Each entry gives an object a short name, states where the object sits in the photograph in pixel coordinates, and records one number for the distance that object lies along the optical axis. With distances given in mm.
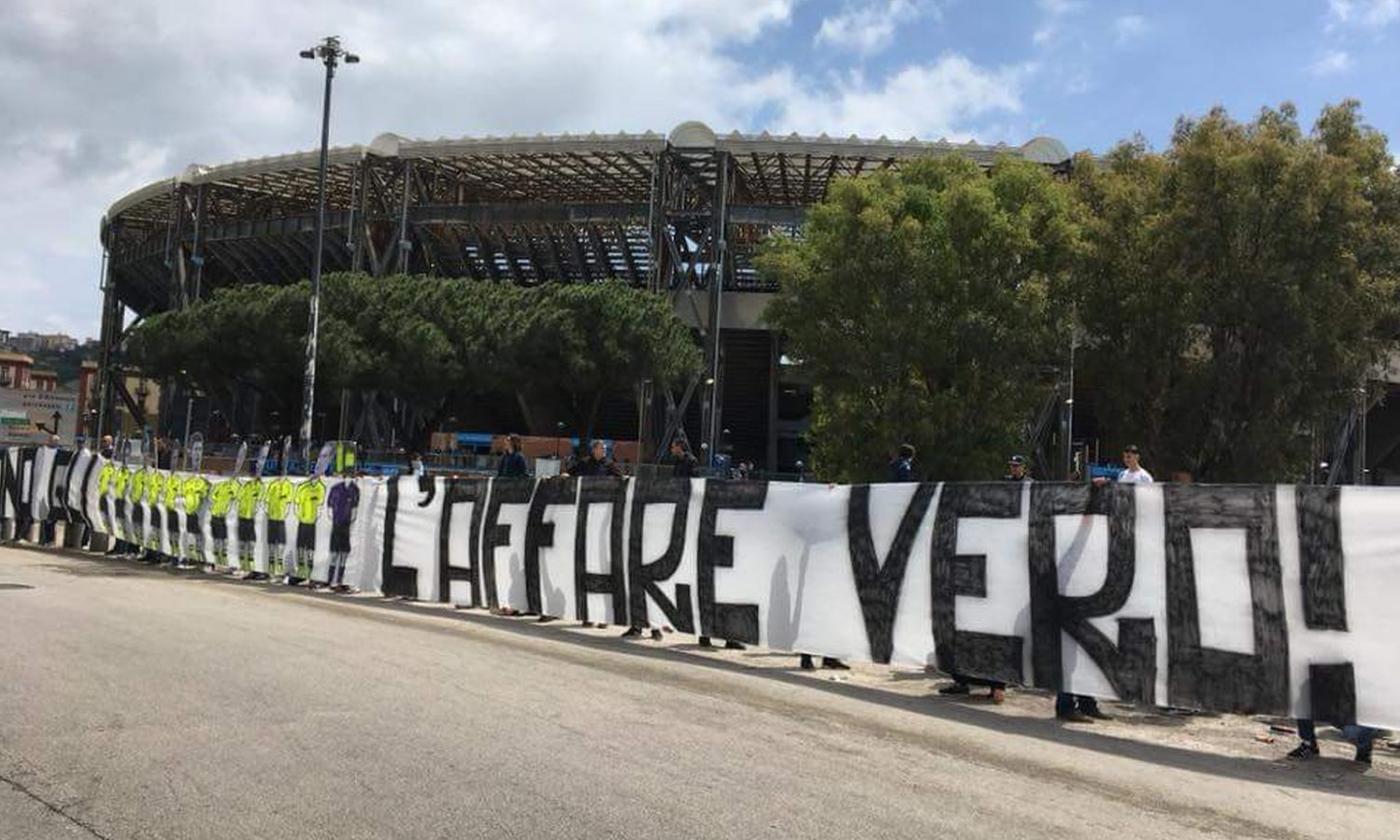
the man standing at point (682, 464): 12422
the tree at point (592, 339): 44344
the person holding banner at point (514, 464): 13727
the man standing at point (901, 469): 10586
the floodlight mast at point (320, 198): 28453
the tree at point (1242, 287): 15742
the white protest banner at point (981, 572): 6934
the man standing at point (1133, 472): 8917
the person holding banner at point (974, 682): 8609
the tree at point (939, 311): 19828
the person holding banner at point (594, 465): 12316
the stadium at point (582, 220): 47500
